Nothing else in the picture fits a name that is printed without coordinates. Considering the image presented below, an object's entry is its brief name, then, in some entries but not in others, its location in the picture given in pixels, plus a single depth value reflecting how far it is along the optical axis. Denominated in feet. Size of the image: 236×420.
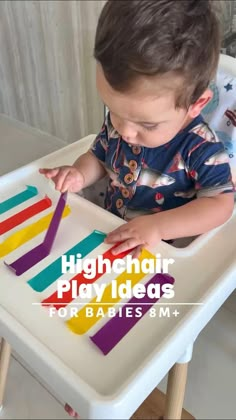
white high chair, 1.46
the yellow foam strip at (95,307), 1.69
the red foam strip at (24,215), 2.16
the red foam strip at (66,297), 1.77
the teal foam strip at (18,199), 2.30
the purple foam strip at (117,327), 1.61
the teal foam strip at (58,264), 1.86
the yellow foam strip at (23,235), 2.04
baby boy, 1.61
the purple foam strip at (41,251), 1.94
